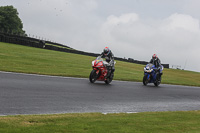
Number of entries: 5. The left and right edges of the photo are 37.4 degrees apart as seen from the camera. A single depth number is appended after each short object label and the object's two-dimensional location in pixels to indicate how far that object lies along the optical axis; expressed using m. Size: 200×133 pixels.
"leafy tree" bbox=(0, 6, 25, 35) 79.44
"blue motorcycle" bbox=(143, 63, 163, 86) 17.20
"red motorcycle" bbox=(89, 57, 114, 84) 14.22
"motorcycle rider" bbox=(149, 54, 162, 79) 17.96
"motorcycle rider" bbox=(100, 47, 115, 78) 14.91
